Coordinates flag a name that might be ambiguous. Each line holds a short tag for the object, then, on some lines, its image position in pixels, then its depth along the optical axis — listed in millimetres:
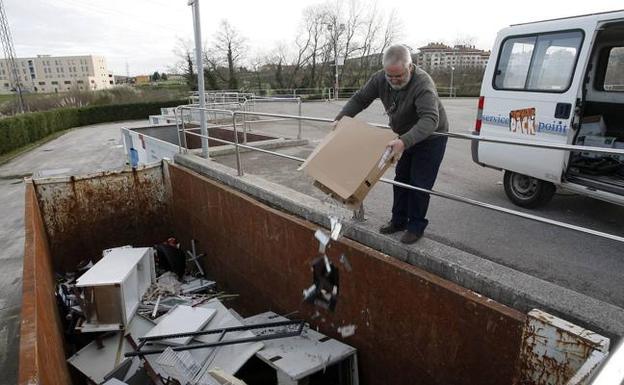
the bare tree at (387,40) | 50812
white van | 4336
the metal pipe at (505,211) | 2129
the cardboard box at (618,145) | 4792
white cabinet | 4945
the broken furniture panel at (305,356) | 3613
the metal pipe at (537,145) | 2088
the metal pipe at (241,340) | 4093
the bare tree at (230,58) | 48309
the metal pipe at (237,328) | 4328
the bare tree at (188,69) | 47125
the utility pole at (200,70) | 6543
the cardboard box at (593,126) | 5121
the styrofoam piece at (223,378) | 3342
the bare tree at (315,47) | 50938
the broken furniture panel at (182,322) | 4426
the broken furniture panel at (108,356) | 4395
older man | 2898
